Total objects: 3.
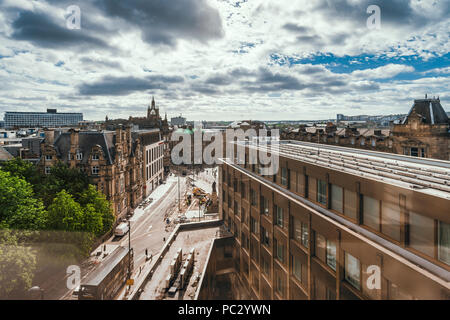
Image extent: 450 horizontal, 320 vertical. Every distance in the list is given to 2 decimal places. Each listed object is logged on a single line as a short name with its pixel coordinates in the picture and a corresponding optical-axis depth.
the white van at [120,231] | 44.88
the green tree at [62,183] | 35.09
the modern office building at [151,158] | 70.31
